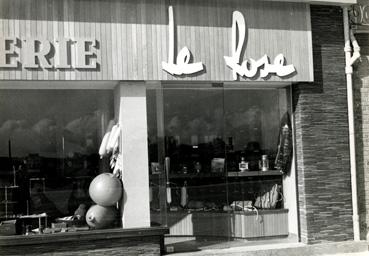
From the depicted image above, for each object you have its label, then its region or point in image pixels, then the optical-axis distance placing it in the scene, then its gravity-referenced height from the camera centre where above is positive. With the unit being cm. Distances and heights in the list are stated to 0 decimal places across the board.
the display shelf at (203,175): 991 -61
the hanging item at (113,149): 894 -3
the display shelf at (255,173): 1009 -61
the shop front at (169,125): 841 +39
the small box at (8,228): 824 -128
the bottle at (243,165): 1016 -44
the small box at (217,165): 999 -41
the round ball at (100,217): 858 -118
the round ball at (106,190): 856 -73
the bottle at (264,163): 1030 -41
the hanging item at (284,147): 1001 -10
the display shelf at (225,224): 976 -156
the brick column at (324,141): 963 +0
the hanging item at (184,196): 980 -99
